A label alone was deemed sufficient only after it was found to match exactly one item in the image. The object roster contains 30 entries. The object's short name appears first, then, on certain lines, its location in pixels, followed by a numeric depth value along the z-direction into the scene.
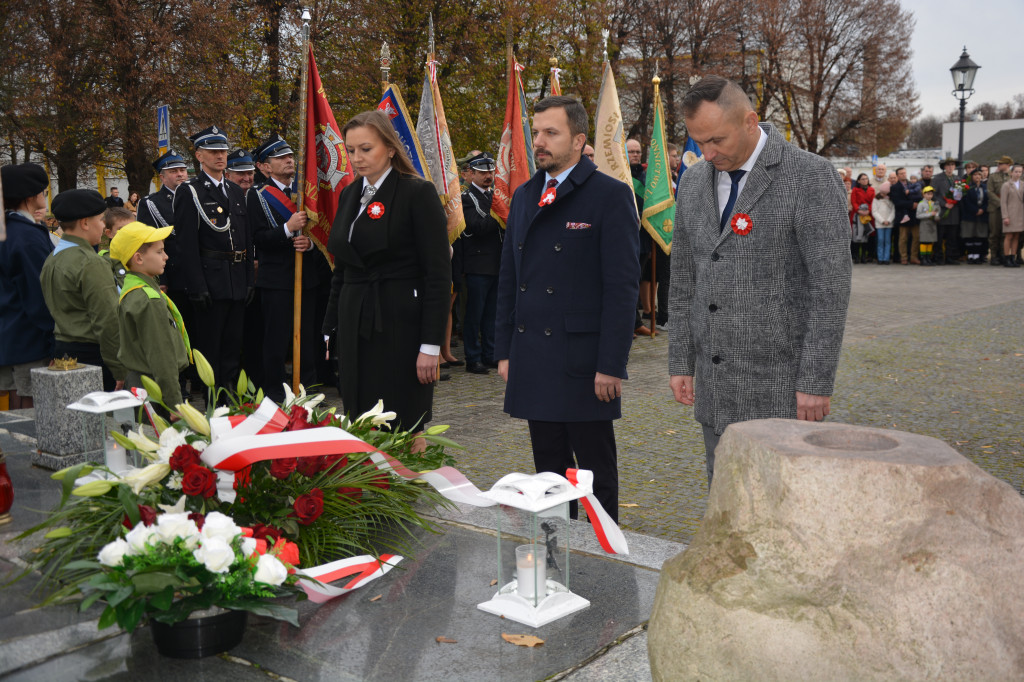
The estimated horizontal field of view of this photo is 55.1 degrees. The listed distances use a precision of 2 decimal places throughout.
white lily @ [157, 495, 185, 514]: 3.37
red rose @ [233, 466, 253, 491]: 3.61
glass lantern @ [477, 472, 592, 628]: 3.11
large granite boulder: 2.11
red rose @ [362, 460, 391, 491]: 4.11
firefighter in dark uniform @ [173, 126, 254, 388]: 7.92
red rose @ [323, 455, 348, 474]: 3.95
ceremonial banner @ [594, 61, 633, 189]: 11.03
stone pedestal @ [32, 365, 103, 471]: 5.14
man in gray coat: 3.41
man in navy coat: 4.20
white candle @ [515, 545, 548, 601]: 3.24
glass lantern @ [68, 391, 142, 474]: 4.20
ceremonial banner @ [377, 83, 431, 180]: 8.26
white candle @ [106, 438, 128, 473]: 4.26
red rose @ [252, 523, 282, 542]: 3.38
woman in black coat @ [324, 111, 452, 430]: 4.67
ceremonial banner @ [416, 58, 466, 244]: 9.82
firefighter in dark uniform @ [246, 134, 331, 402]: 8.45
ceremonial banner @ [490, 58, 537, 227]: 10.52
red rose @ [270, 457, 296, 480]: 3.58
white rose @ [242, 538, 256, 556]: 3.06
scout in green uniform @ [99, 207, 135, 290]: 8.16
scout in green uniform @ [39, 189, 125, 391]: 5.98
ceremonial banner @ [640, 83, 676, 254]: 12.34
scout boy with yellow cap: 5.33
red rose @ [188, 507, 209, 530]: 3.20
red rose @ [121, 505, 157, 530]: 3.18
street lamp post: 25.39
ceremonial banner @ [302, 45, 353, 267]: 7.84
